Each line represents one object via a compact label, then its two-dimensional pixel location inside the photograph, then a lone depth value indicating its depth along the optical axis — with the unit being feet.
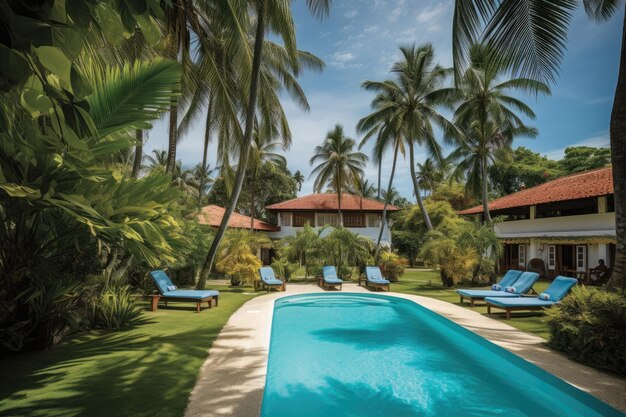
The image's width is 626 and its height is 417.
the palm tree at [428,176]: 135.23
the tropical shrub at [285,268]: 53.62
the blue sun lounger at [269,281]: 44.82
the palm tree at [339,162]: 89.81
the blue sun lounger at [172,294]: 30.89
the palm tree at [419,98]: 62.80
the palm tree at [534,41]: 19.48
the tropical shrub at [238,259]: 46.16
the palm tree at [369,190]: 152.97
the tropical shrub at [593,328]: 16.17
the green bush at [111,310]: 23.21
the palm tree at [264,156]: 82.02
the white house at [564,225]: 51.90
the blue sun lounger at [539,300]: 27.94
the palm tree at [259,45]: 32.32
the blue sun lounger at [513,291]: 33.32
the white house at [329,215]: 90.63
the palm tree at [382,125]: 66.08
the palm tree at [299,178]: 151.84
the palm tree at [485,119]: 61.41
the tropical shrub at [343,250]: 56.90
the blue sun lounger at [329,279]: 46.24
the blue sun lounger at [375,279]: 45.44
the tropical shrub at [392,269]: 57.36
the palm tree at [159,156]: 113.39
